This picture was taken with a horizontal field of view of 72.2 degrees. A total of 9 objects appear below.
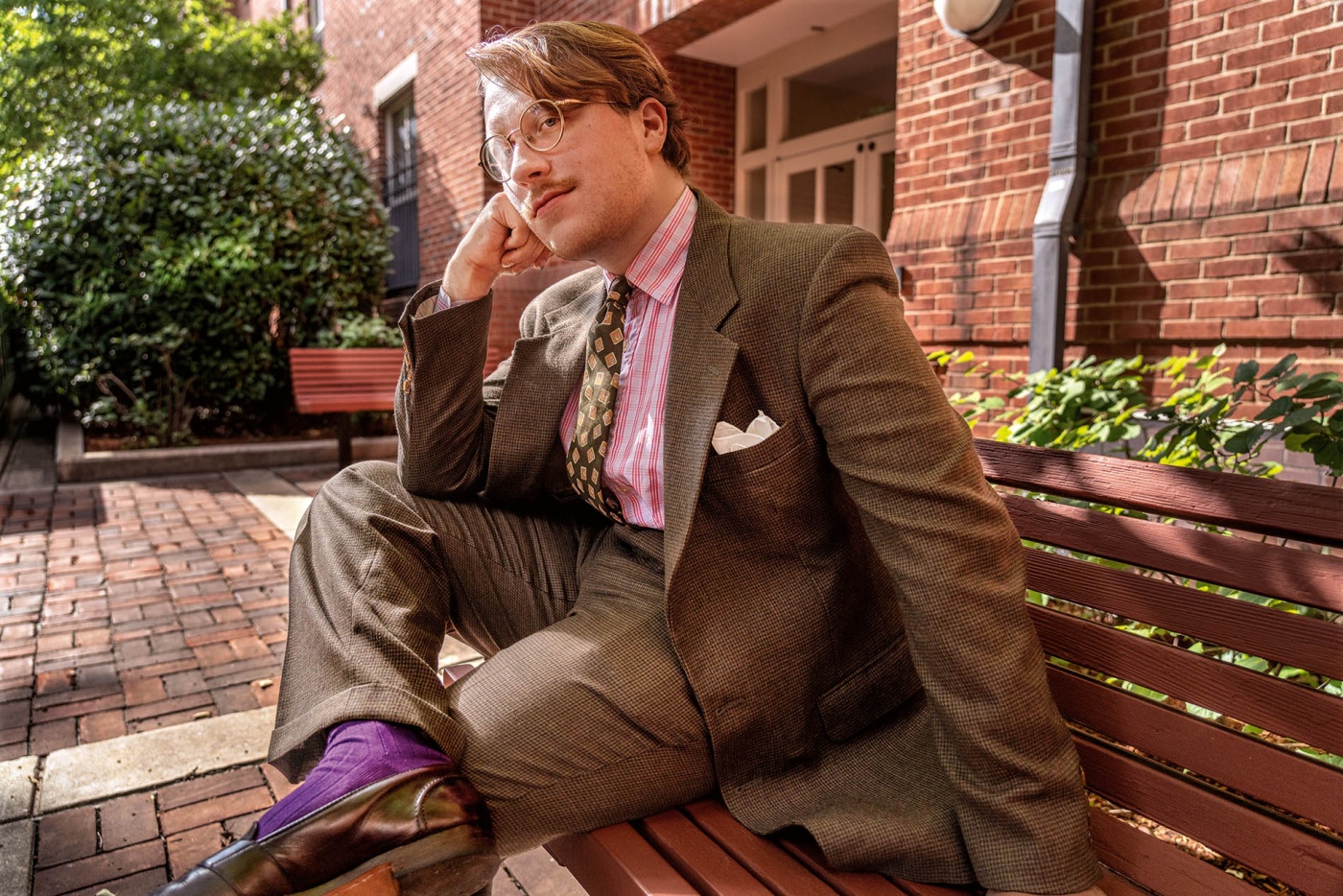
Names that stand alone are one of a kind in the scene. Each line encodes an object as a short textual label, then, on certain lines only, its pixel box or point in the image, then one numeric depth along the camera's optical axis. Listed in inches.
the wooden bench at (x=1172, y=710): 44.3
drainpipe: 181.5
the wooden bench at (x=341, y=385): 261.9
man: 46.1
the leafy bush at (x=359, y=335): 322.3
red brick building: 156.6
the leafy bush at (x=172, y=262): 298.5
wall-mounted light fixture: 192.9
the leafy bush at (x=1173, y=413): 71.5
